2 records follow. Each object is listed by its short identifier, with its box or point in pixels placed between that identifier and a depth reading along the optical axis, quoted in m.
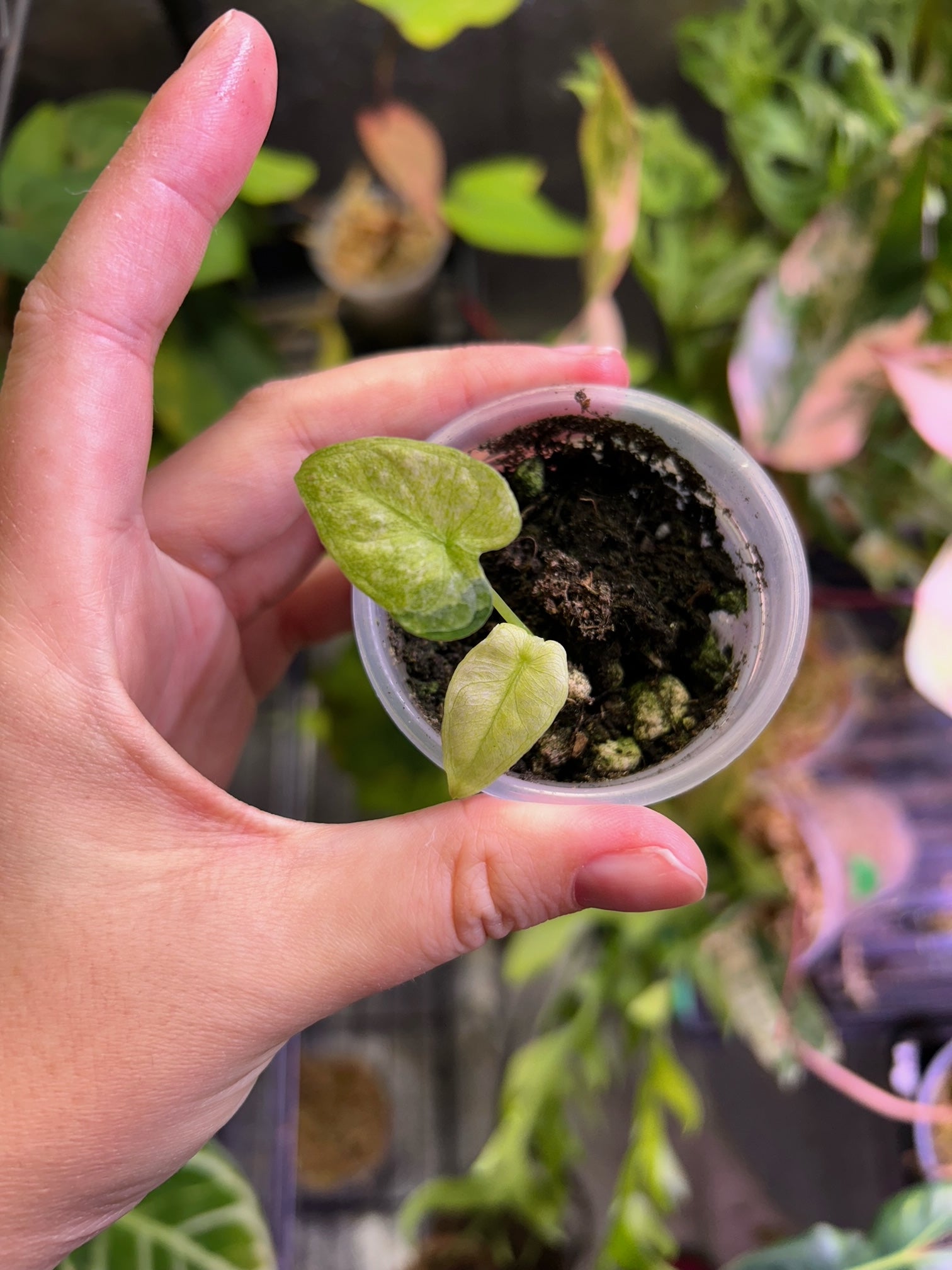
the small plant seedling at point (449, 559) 0.11
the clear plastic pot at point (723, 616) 0.13
